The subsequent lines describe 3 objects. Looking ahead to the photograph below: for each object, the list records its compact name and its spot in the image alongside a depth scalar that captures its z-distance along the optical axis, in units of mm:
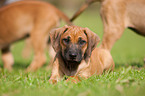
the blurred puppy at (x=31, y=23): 7047
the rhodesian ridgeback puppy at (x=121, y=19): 5734
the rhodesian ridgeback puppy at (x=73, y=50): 4004
